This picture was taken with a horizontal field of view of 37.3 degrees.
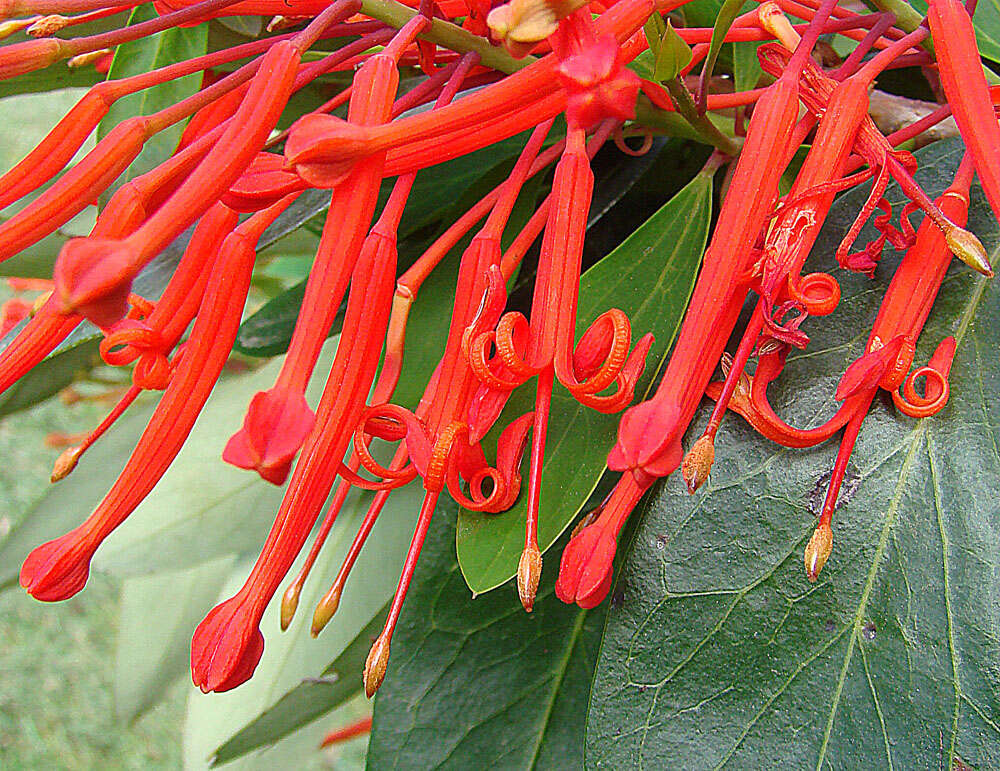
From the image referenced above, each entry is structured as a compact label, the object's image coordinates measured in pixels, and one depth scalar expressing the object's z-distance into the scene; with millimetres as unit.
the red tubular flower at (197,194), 123
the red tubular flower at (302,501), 141
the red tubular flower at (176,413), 141
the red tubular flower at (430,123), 126
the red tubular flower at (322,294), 135
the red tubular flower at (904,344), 146
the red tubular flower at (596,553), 146
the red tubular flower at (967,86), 133
